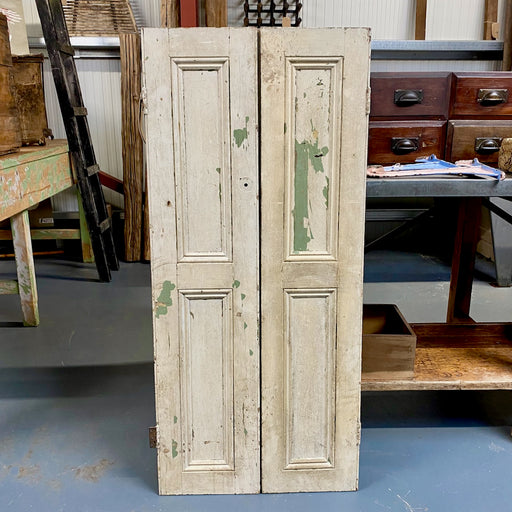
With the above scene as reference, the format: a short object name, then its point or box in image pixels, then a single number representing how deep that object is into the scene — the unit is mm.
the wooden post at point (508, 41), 5273
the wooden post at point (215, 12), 4844
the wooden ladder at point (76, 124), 3881
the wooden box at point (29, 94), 3533
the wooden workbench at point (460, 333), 1841
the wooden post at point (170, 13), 4668
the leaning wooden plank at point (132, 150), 4945
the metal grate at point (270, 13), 5059
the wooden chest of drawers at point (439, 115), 2471
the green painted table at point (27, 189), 2621
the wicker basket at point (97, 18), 5086
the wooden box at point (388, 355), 2145
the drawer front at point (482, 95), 2500
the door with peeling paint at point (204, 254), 1625
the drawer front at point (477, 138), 2463
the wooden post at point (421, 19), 5270
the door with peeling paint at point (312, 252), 1633
